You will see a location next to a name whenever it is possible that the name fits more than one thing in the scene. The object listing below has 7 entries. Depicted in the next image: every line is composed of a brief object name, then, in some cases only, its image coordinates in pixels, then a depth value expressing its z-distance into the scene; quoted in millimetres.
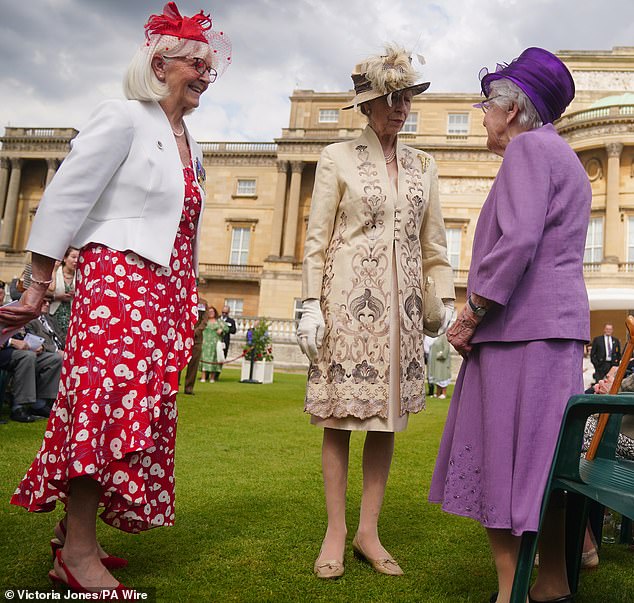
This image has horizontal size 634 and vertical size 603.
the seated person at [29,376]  6766
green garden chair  1776
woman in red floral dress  2242
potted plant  16359
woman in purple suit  2143
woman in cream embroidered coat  2734
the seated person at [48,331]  7414
